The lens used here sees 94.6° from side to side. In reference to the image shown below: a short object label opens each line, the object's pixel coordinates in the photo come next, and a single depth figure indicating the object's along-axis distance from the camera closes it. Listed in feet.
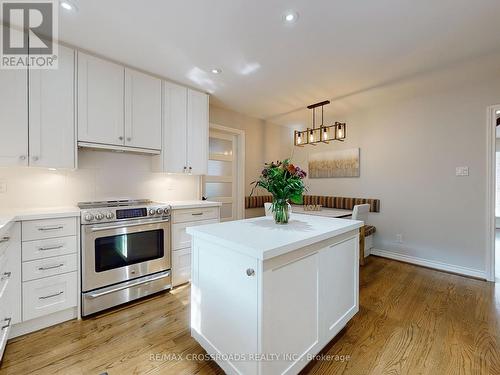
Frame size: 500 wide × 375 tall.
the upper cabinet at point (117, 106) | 7.36
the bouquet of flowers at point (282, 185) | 5.43
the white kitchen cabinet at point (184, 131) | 9.36
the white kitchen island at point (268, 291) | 3.70
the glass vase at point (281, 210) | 5.62
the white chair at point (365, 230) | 10.61
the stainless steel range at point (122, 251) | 6.68
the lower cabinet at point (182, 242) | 8.54
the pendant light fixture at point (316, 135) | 10.28
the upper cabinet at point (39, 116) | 6.16
